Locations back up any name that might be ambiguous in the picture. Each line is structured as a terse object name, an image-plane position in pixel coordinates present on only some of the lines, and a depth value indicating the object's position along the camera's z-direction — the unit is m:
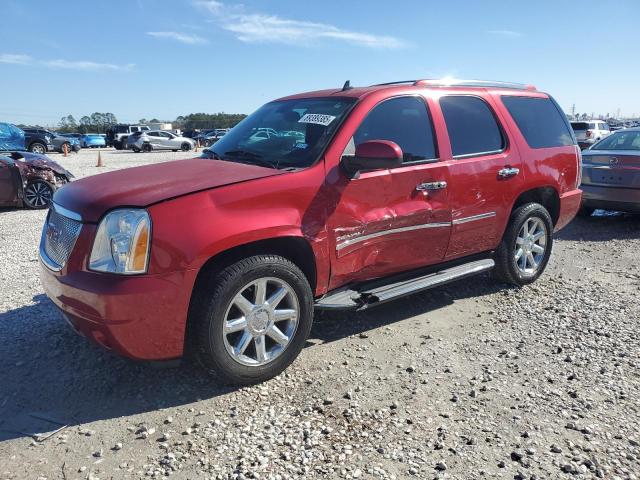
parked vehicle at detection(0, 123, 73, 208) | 9.45
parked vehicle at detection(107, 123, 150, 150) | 37.71
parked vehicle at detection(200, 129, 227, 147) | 44.27
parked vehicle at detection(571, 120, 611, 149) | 21.22
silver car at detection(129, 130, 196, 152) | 34.12
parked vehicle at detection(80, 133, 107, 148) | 45.44
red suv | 2.89
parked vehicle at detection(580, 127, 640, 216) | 7.70
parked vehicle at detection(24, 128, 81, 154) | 30.84
